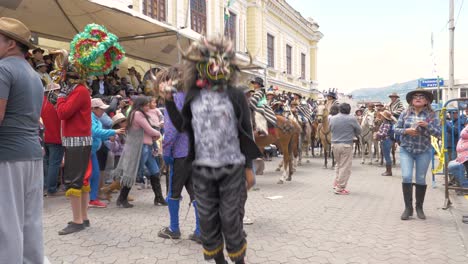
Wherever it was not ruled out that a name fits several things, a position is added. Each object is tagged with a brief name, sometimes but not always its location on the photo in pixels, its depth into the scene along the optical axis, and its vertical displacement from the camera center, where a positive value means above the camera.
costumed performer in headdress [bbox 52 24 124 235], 4.70 +0.31
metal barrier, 6.50 -0.09
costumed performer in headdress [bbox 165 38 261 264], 3.10 -0.09
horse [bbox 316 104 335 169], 12.42 +0.19
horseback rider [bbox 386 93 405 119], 10.66 +0.78
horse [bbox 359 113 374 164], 13.83 +0.05
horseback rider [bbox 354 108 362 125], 17.74 +0.92
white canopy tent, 8.92 +2.93
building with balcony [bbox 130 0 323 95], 18.88 +7.25
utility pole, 18.56 +4.15
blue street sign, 33.19 +4.39
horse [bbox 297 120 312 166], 13.71 -0.16
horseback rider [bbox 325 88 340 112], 11.48 +1.08
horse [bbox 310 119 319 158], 15.38 -0.01
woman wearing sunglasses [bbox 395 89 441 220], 5.73 -0.15
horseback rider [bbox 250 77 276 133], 6.17 +0.54
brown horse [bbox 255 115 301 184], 9.54 -0.18
